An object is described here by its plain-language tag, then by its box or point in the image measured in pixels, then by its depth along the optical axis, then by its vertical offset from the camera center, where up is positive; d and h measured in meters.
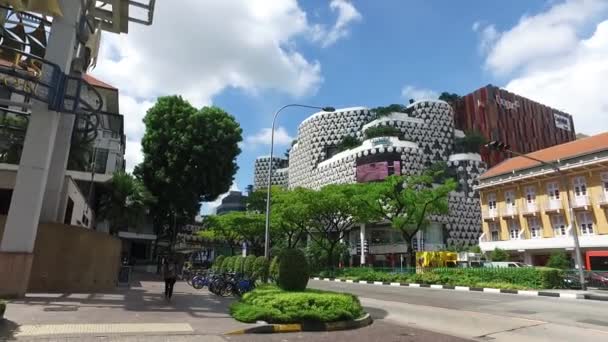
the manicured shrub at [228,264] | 25.98 -0.10
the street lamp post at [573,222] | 18.50 +2.52
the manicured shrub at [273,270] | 18.69 -0.28
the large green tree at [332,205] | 38.44 +5.40
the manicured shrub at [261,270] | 19.59 -0.32
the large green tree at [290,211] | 39.58 +5.02
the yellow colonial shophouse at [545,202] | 36.31 +6.39
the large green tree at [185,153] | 34.47 +8.78
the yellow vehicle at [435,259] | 41.09 +0.75
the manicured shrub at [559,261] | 34.84 +0.70
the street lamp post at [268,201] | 19.50 +2.87
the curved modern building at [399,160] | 67.69 +18.31
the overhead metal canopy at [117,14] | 15.99 +9.49
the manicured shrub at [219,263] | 29.22 -0.06
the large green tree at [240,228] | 48.97 +4.11
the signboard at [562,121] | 97.28 +34.03
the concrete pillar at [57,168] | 16.80 +3.67
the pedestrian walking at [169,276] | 15.43 -0.53
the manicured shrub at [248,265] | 21.15 -0.11
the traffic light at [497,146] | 18.45 +5.29
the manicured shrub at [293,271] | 12.05 -0.20
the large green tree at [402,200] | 34.09 +5.43
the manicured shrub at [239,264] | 23.69 -0.07
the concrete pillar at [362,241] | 65.44 +3.63
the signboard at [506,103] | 87.50 +34.04
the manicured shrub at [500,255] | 42.38 +1.32
